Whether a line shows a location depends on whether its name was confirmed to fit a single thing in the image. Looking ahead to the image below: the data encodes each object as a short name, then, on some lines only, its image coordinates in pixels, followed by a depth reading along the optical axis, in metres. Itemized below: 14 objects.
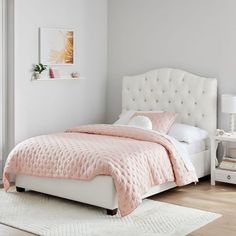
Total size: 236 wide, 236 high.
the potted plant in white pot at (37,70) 5.65
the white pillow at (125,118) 5.82
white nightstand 5.28
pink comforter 4.21
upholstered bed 4.55
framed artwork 5.73
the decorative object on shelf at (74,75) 6.14
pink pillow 5.51
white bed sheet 5.29
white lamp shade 5.29
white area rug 3.89
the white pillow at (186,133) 5.34
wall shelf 5.78
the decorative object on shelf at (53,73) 5.84
